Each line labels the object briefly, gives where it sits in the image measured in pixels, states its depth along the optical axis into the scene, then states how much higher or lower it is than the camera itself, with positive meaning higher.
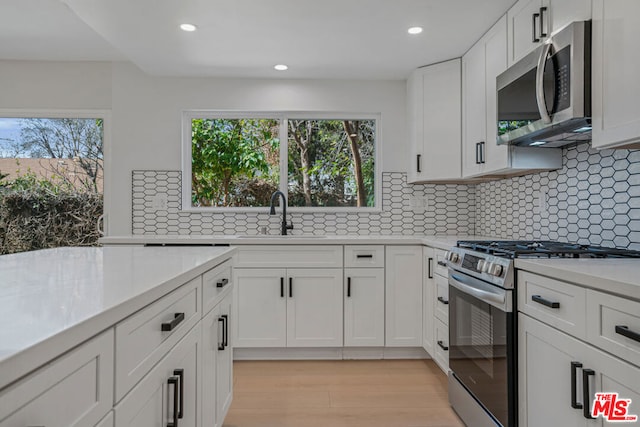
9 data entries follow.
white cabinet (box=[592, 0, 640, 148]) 1.40 +0.54
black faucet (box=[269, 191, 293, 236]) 3.42 +0.03
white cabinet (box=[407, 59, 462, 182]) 3.10 +0.77
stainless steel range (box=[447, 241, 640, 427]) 1.65 -0.52
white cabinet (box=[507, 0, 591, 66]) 1.75 +0.99
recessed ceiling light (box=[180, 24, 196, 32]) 2.56 +1.24
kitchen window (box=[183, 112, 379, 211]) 3.67 +0.52
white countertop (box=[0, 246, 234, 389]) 0.57 -0.18
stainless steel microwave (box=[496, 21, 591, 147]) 1.63 +0.58
